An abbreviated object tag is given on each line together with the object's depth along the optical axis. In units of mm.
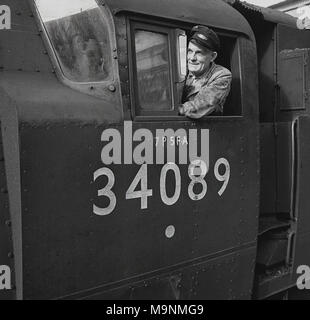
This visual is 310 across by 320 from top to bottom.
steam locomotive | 2064
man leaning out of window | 2715
